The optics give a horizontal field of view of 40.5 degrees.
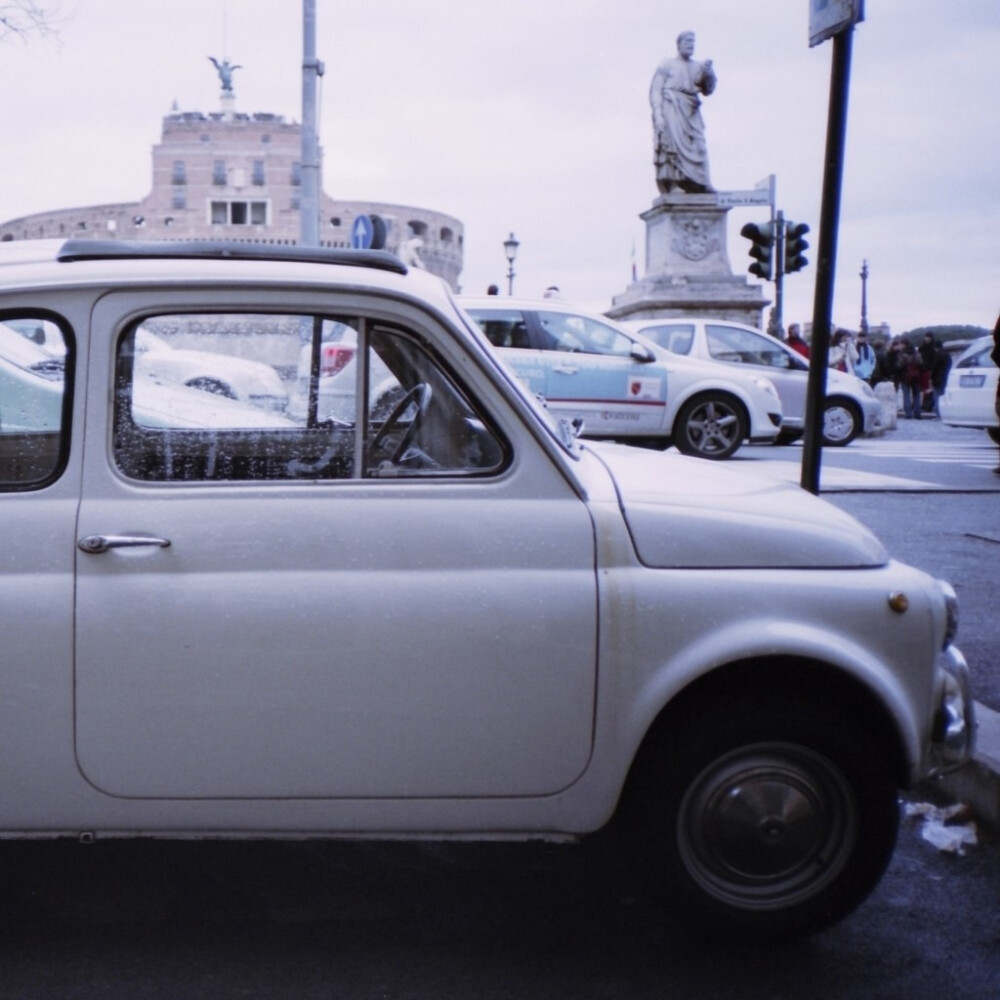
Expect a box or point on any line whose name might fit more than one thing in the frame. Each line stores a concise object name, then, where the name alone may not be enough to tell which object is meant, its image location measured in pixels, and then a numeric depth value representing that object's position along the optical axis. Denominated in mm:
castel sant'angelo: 119375
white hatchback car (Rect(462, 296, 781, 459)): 14633
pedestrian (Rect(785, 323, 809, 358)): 22453
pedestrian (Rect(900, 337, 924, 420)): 29500
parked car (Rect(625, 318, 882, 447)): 17234
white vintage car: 2910
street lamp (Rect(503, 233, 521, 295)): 40500
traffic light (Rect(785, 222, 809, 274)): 15945
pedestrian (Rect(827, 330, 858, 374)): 24750
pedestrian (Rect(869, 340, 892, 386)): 30047
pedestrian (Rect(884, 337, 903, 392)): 29766
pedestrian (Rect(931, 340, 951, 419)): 30172
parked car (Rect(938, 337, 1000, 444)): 17969
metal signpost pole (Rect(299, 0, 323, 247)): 16859
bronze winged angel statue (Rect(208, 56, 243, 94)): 128625
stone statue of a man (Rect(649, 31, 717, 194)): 29203
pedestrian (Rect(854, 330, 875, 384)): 26391
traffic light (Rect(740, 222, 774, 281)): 14234
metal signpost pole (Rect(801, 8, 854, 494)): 5332
